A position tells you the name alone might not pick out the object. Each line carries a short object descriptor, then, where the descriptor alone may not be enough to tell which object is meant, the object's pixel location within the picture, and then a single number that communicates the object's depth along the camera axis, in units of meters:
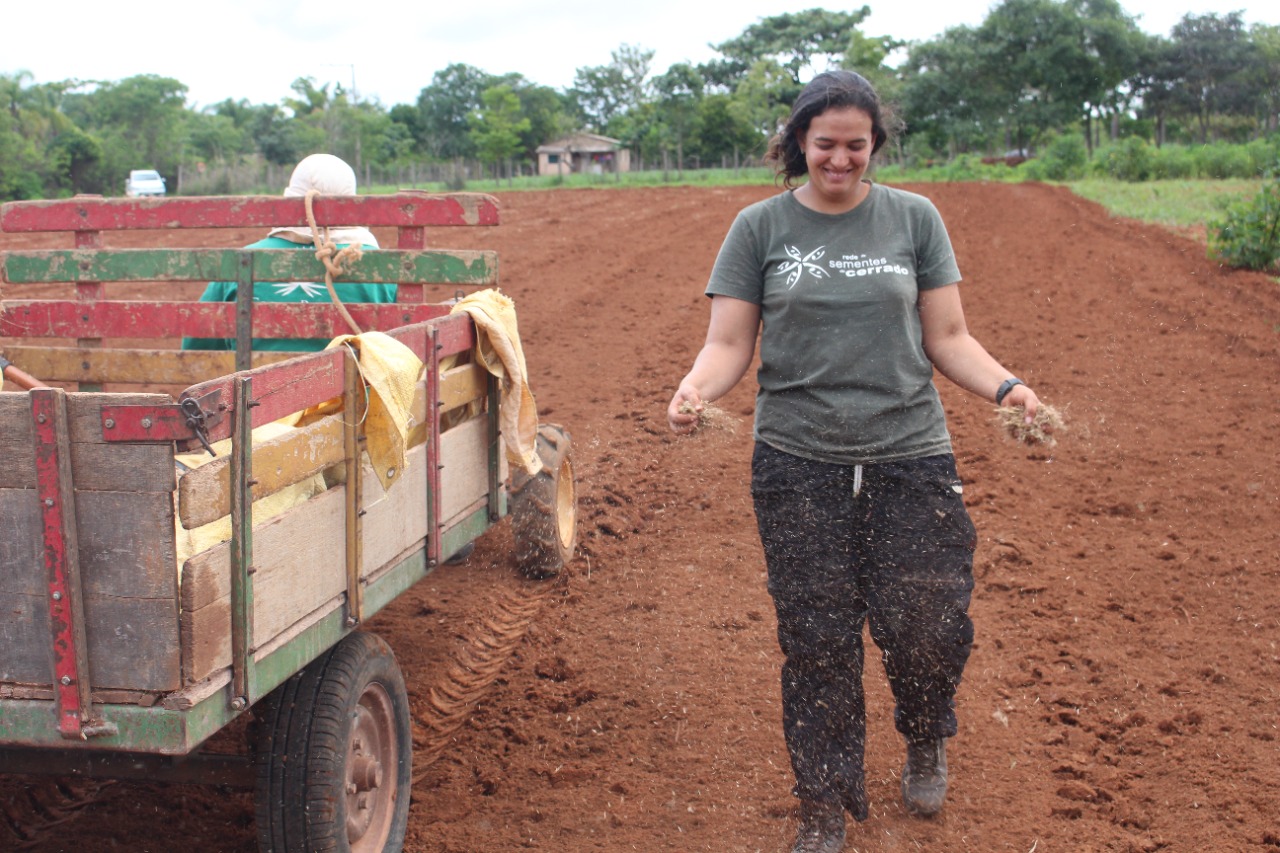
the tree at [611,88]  79.56
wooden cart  2.50
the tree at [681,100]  50.34
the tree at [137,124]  51.94
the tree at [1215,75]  67.31
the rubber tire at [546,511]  5.51
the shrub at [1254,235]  15.52
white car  41.08
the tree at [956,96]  62.31
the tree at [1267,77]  65.44
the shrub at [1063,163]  40.56
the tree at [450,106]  70.81
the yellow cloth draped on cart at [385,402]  3.25
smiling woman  3.38
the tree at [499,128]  49.75
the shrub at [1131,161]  37.19
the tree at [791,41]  76.12
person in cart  5.30
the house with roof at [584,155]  69.25
